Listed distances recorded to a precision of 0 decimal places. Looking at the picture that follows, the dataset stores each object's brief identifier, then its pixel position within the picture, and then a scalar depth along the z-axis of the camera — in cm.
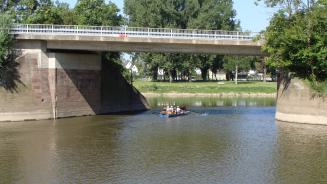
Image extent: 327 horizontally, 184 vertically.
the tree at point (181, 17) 12594
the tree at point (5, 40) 6000
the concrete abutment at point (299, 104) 5806
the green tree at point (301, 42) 5841
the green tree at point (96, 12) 10039
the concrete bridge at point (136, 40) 6250
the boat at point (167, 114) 6812
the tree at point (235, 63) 14125
